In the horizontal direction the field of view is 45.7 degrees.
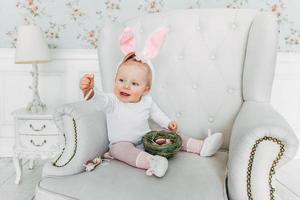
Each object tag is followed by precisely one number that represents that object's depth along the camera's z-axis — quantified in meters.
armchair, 1.06
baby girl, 1.36
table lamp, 2.03
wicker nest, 1.27
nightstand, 2.04
